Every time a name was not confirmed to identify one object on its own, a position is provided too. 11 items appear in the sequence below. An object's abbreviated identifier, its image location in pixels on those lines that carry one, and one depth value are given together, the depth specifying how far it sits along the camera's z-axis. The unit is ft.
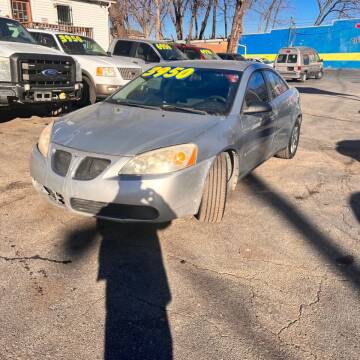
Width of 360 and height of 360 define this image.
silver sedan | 10.63
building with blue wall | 113.97
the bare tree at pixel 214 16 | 157.99
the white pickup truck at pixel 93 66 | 30.96
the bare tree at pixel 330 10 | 175.77
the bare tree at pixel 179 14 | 120.76
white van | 78.43
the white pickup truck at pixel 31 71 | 23.17
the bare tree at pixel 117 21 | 86.61
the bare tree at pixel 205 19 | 147.14
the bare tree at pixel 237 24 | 72.90
